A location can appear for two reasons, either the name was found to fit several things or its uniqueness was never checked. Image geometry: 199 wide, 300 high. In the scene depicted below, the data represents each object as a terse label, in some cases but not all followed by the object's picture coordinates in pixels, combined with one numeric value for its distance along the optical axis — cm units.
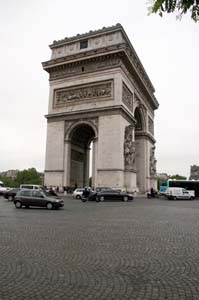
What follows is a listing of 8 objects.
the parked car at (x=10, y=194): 2712
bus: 4081
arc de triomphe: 3359
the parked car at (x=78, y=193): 3018
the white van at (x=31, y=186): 2976
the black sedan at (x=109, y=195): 2686
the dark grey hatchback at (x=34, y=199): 1883
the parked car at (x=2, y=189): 3781
